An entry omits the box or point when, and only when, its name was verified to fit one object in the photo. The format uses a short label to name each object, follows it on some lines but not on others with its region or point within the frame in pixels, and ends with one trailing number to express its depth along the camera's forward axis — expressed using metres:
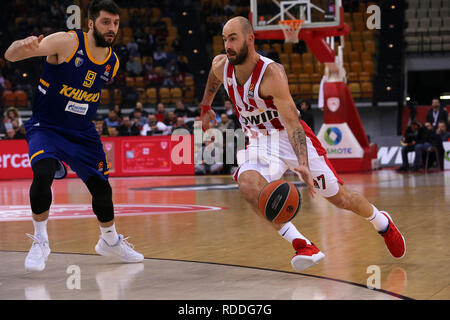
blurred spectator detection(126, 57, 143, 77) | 23.08
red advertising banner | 17.12
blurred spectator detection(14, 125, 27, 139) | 17.19
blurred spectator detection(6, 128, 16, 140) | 17.14
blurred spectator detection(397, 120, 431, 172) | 16.42
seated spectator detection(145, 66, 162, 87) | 22.62
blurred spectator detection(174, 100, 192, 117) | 18.55
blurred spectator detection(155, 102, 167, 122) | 19.03
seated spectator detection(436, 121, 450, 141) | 17.02
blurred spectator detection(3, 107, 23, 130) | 17.38
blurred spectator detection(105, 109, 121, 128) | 18.75
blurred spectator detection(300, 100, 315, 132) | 15.94
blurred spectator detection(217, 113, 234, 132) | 16.34
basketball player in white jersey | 4.82
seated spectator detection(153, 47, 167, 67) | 23.38
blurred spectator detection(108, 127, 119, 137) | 17.55
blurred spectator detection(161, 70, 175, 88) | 22.64
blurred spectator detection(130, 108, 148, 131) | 18.16
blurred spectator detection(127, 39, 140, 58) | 23.68
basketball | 4.59
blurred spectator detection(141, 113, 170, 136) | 17.53
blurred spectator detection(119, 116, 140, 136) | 17.58
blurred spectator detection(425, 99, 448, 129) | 17.86
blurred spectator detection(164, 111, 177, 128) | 17.92
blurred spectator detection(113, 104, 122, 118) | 19.08
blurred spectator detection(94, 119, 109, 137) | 17.58
